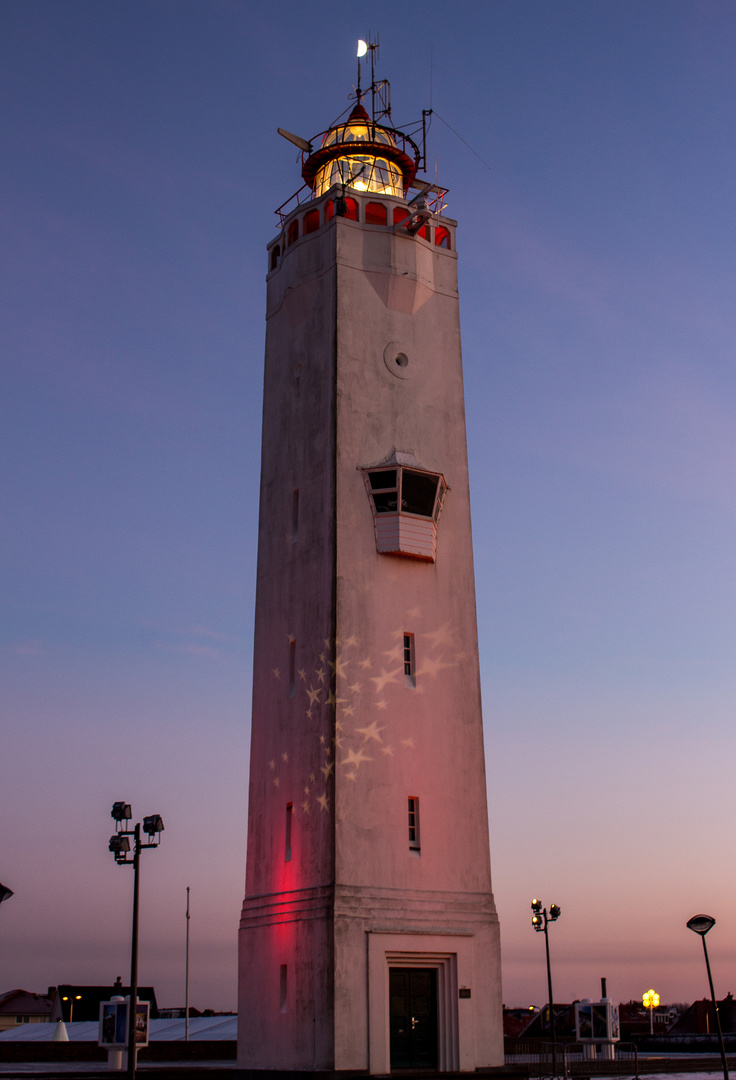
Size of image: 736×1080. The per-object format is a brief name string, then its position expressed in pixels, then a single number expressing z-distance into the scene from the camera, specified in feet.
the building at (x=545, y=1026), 172.14
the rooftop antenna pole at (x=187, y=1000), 170.30
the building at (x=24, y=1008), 349.61
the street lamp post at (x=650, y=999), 154.81
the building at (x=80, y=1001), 271.90
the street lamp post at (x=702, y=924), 84.53
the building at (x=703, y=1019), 189.37
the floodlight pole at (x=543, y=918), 131.44
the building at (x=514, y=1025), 207.41
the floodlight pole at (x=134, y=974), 86.53
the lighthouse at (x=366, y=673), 89.97
